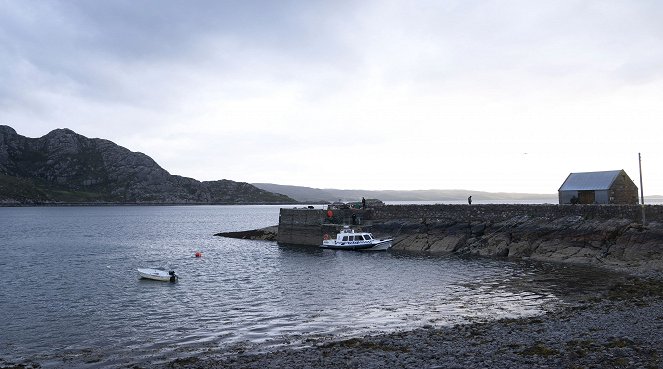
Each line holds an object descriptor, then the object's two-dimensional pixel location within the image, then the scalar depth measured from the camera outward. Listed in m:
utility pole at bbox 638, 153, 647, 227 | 46.77
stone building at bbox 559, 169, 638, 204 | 58.09
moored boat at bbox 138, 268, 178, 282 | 41.25
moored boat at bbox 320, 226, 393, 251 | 62.47
